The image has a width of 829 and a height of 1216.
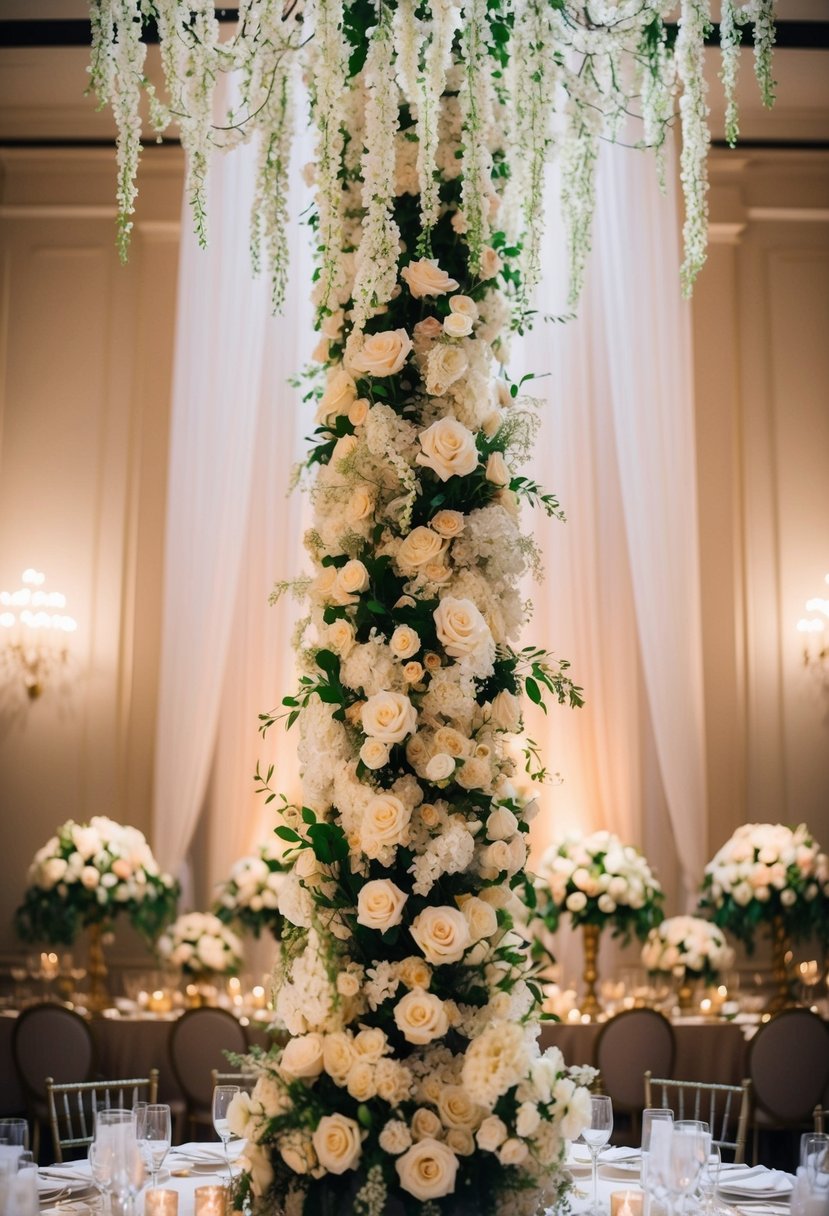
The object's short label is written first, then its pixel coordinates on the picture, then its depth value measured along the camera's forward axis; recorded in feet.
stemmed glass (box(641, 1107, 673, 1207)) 8.51
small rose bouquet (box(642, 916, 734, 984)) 19.12
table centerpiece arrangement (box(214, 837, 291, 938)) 19.84
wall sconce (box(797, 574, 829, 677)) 23.07
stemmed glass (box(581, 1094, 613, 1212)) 9.37
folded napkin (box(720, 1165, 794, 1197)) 10.23
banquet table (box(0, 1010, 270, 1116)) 17.97
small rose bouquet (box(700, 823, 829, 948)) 18.97
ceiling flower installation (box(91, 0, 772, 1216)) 7.60
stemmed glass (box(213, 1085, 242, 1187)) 9.52
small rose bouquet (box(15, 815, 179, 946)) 19.13
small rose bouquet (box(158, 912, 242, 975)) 19.47
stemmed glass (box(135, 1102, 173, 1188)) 9.16
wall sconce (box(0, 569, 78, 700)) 22.82
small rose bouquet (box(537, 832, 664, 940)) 19.34
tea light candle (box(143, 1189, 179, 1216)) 9.04
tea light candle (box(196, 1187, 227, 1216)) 9.02
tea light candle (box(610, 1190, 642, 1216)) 9.11
